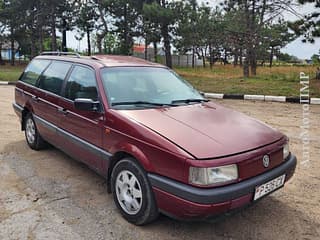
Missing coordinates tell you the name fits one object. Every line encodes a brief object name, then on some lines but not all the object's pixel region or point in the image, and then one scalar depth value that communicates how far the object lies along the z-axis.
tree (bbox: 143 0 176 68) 18.58
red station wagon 2.56
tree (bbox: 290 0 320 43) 11.98
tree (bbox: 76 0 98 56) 29.61
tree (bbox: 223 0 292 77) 17.34
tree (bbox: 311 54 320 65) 15.06
